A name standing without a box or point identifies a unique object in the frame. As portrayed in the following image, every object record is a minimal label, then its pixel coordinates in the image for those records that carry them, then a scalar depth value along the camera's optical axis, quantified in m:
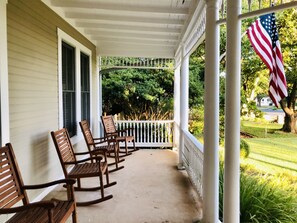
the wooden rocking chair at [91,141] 4.89
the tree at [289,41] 8.76
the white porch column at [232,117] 2.11
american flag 2.19
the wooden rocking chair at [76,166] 3.37
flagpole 1.73
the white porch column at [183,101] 5.07
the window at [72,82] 4.38
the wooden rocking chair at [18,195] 2.12
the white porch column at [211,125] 2.62
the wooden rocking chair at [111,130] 6.14
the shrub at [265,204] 2.75
